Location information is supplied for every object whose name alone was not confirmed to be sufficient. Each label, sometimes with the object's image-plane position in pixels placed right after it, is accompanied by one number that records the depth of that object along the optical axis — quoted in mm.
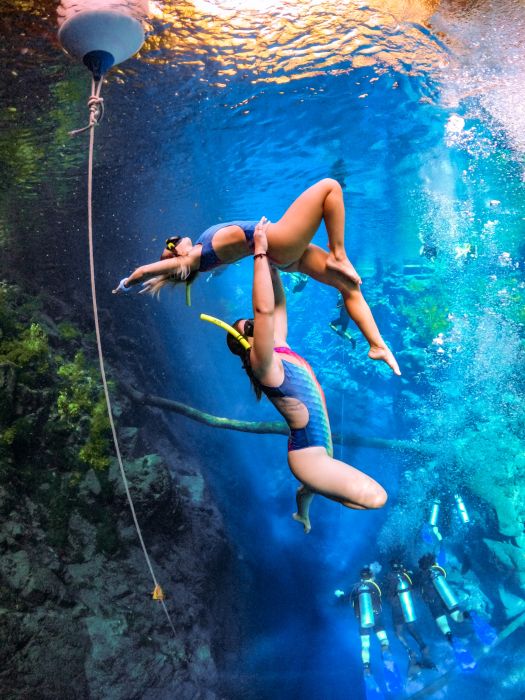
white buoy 3189
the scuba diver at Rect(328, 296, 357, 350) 12195
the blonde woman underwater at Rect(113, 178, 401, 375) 2973
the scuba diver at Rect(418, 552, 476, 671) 10000
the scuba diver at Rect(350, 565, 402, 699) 9805
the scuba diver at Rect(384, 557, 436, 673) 9953
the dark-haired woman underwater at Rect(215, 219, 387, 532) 3072
